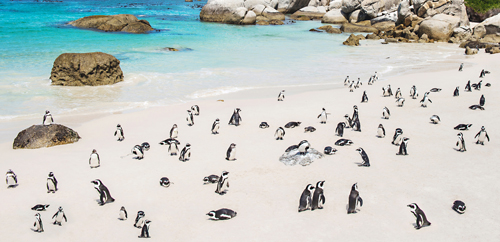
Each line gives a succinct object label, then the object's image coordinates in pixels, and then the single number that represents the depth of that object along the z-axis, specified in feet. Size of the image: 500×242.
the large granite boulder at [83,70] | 62.90
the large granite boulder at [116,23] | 138.62
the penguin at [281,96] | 55.26
